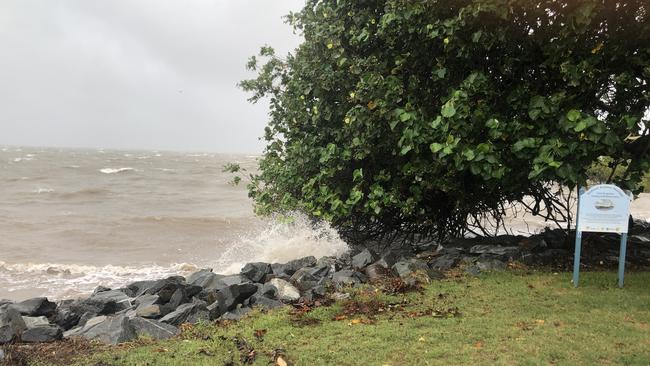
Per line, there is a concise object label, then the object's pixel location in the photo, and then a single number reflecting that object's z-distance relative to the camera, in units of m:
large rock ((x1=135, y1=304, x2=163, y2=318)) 6.74
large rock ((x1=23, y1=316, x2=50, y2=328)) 6.58
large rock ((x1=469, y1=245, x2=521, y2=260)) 8.49
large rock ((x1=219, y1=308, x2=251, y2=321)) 6.38
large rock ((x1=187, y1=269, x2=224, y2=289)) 8.55
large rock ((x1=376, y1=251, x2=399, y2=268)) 8.45
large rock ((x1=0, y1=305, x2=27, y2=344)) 5.82
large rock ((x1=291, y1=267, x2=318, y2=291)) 7.66
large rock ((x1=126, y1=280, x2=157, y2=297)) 8.74
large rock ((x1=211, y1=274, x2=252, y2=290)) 7.99
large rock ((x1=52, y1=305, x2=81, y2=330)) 7.16
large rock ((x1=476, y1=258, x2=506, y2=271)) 7.91
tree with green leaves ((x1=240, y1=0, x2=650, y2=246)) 6.53
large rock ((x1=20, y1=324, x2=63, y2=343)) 5.83
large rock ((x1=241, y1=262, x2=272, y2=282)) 8.50
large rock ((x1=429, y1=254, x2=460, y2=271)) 8.23
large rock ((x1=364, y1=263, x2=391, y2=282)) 7.88
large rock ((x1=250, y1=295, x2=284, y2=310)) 6.72
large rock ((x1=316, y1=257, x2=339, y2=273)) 8.91
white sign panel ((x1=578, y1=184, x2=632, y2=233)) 6.55
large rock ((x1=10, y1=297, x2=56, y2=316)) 7.30
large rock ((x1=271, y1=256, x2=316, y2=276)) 9.20
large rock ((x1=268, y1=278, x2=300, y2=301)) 7.06
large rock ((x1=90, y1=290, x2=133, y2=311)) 7.90
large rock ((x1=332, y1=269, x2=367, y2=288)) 7.55
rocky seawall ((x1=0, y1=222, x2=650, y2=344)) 6.14
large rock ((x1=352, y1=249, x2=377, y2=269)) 8.79
